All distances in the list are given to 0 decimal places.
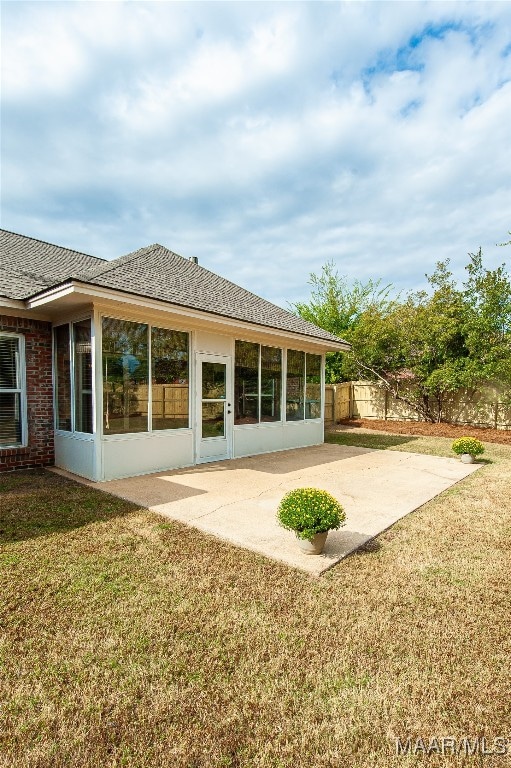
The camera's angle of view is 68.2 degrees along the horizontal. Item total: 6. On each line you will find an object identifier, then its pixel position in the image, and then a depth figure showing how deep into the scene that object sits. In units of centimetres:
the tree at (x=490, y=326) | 1300
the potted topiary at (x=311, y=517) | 366
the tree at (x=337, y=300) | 2364
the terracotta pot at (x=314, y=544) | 371
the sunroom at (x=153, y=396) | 655
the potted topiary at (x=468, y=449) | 860
